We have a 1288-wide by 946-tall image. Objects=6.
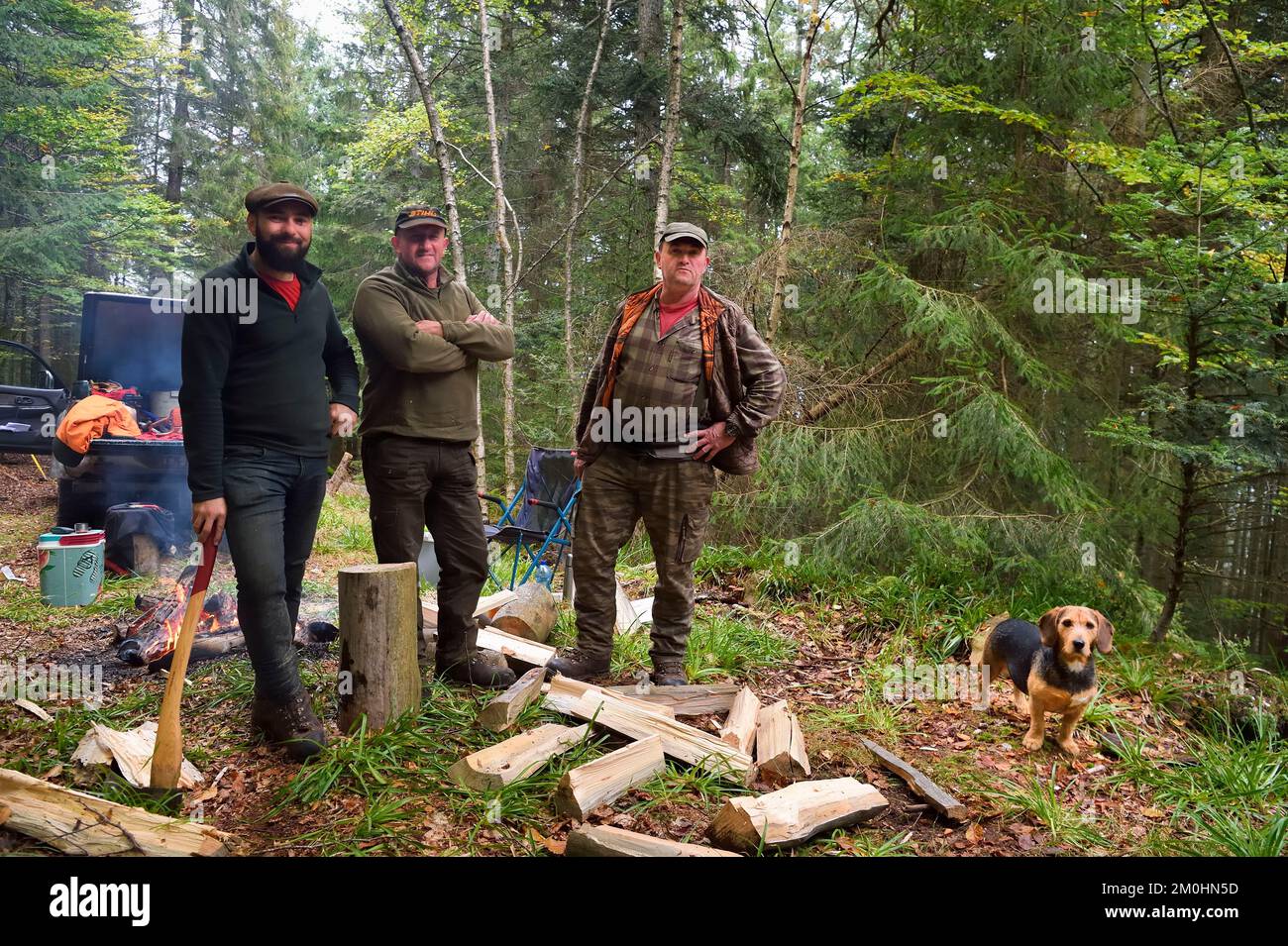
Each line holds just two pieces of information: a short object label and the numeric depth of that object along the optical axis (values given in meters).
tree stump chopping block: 2.97
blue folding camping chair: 5.62
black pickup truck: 6.15
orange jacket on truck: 5.87
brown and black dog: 3.18
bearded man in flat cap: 2.71
